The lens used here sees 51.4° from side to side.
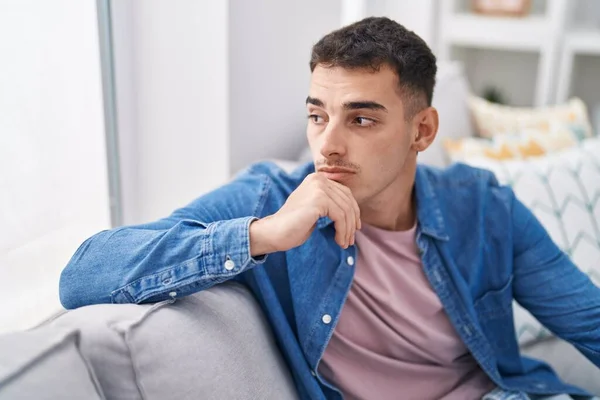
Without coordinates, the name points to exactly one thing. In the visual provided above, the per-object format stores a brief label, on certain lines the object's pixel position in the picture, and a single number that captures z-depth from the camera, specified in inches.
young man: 38.7
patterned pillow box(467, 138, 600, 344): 66.3
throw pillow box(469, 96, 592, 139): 86.0
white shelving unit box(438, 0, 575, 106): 108.9
